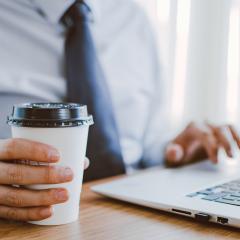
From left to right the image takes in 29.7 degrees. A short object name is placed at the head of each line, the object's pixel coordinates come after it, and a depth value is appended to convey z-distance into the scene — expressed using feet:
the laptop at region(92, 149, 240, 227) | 2.17
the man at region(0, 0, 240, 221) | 3.35
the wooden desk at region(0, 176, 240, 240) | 2.03
